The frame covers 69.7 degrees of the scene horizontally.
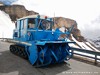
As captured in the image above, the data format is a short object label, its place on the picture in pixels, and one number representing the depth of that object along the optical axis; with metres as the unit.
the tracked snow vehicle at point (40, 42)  3.97
